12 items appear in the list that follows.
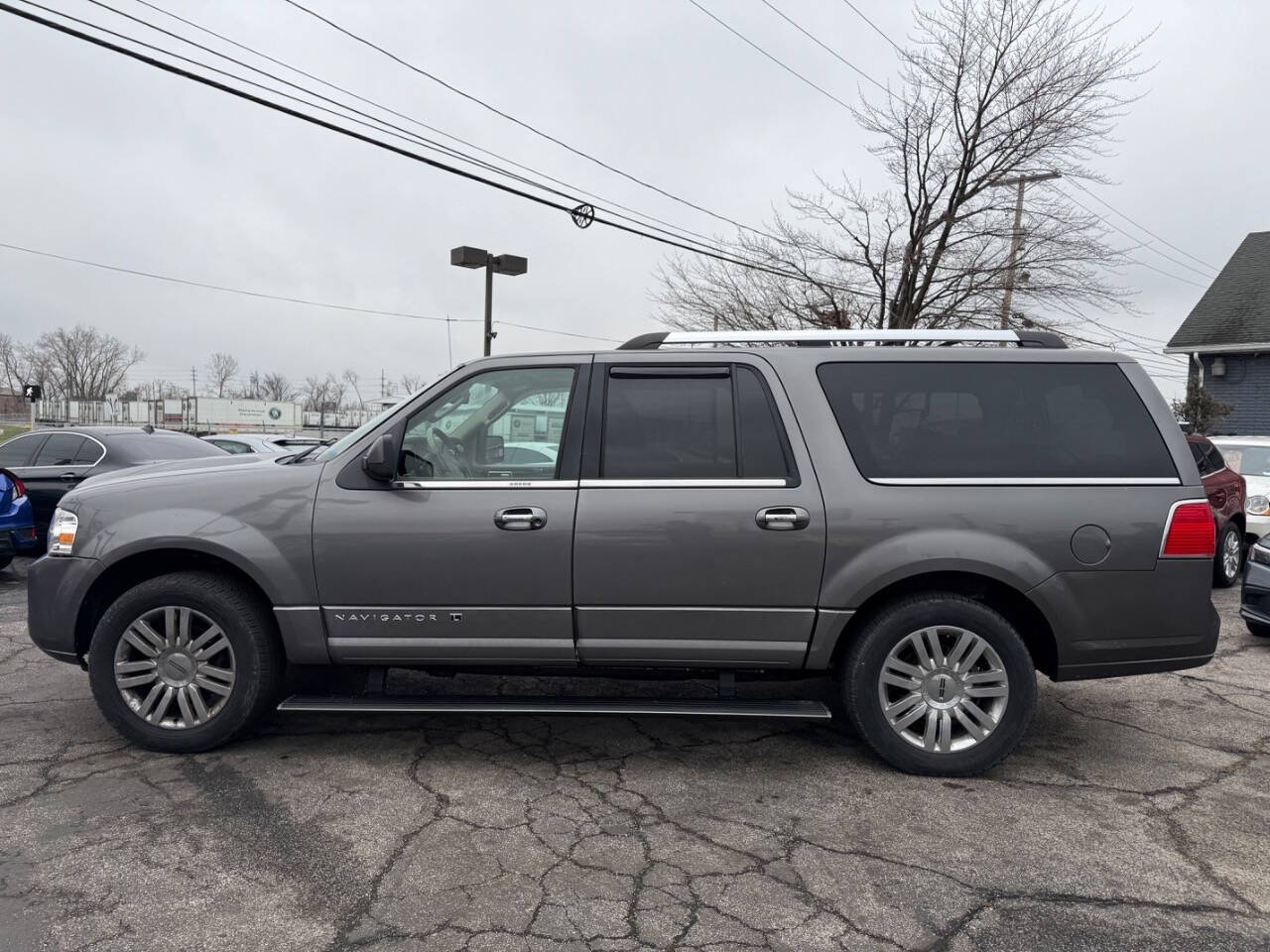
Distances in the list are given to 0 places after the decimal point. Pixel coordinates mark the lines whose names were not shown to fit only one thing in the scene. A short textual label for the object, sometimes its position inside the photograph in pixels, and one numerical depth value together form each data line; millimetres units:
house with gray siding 21234
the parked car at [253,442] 13898
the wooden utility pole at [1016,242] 17609
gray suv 4090
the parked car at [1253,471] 10102
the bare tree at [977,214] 17562
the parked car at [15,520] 8516
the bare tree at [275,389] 98812
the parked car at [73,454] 9383
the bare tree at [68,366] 82188
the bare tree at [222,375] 99438
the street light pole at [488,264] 18656
